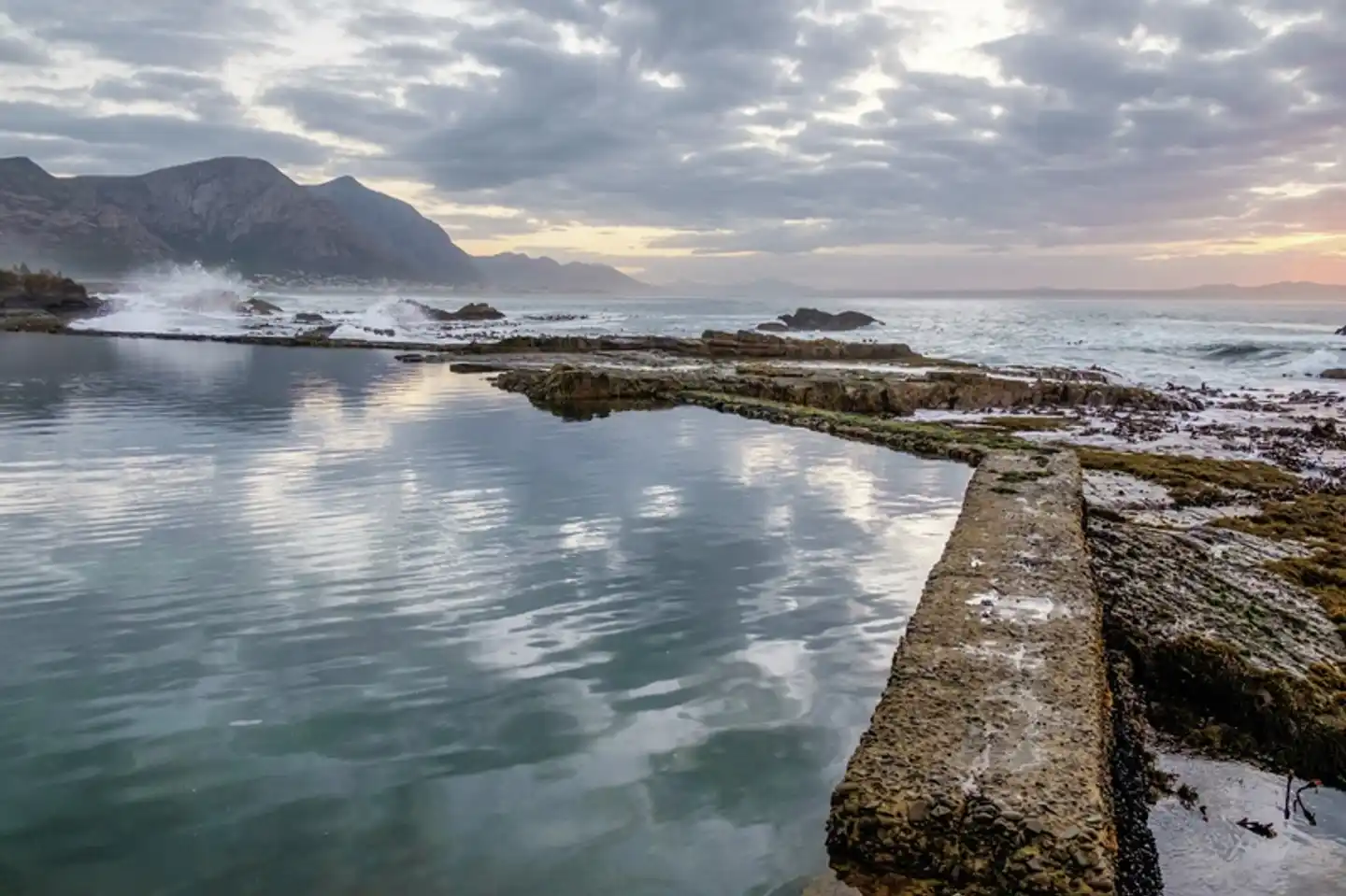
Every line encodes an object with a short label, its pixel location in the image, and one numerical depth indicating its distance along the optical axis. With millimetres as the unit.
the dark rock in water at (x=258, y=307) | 80438
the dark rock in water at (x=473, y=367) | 35875
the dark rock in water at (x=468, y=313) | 78375
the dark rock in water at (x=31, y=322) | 54562
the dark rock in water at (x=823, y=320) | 84438
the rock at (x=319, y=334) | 50250
